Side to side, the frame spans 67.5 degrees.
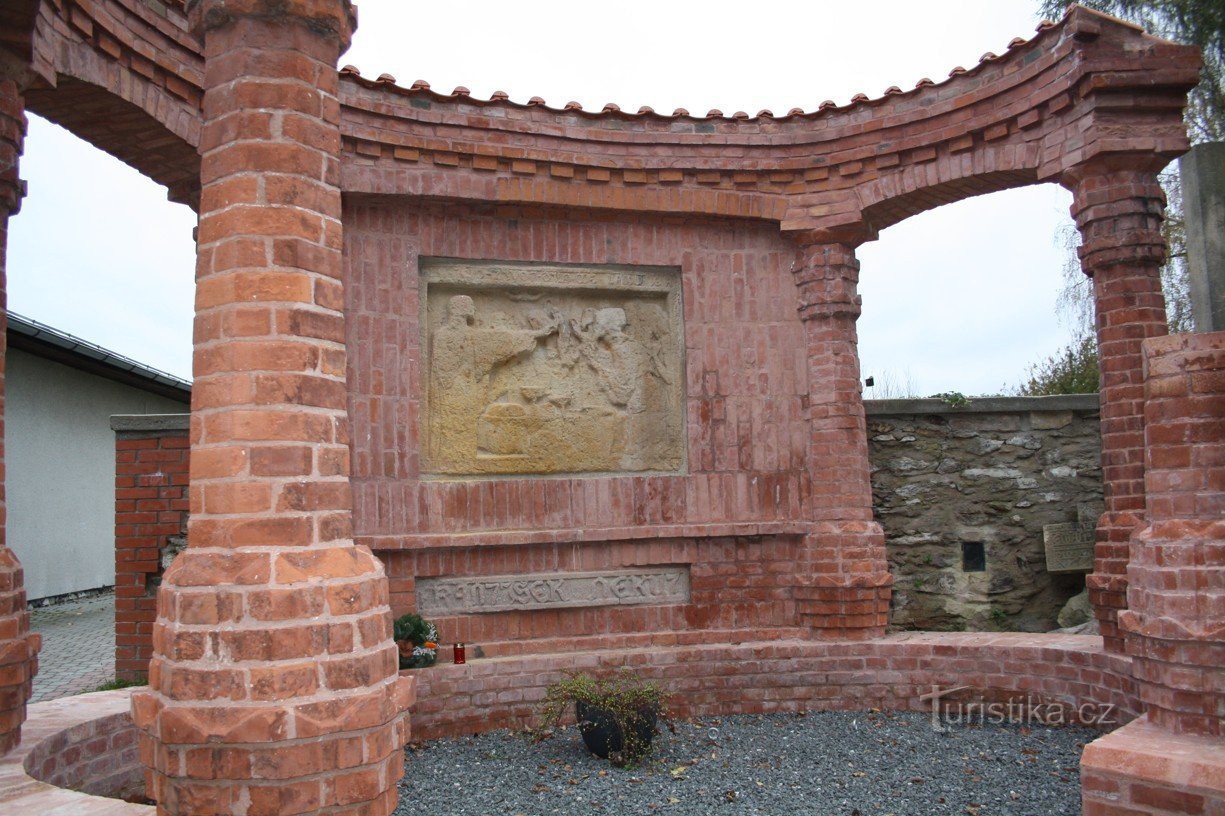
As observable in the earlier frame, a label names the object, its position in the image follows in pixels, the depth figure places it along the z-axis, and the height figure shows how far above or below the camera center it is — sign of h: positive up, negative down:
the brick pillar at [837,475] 7.33 -0.06
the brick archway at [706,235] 6.26 +1.90
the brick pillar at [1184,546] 4.00 -0.41
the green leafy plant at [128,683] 6.91 -1.41
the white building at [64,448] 13.86 +0.83
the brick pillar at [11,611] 4.23 -0.52
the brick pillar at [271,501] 2.67 -0.03
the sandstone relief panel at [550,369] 7.18 +0.89
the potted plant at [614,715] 5.93 -1.56
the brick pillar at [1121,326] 6.34 +0.90
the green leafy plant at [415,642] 6.52 -1.12
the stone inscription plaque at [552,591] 6.94 -0.87
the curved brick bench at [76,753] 3.88 -1.25
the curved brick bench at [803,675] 6.68 -1.58
